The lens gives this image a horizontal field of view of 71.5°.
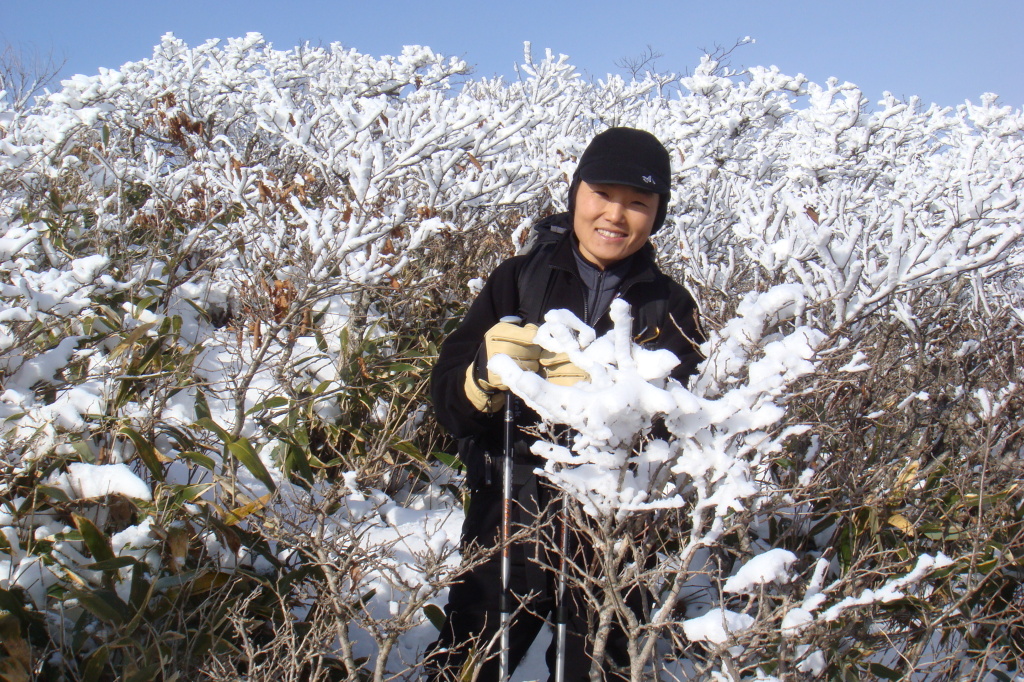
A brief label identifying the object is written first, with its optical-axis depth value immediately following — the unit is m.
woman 1.99
